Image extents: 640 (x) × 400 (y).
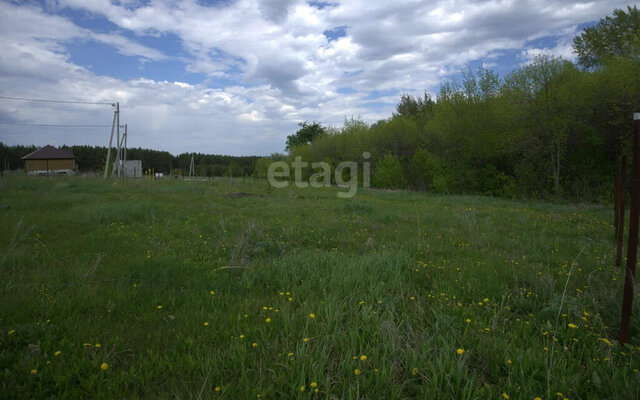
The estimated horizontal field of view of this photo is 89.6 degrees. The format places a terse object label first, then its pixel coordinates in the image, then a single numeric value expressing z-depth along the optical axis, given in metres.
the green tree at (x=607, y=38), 19.78
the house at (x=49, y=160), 49.28
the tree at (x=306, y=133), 56.34
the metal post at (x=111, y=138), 26.27
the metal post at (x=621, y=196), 4.25
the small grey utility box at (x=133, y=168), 40.34
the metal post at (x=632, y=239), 2.38
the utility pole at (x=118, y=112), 27.45
